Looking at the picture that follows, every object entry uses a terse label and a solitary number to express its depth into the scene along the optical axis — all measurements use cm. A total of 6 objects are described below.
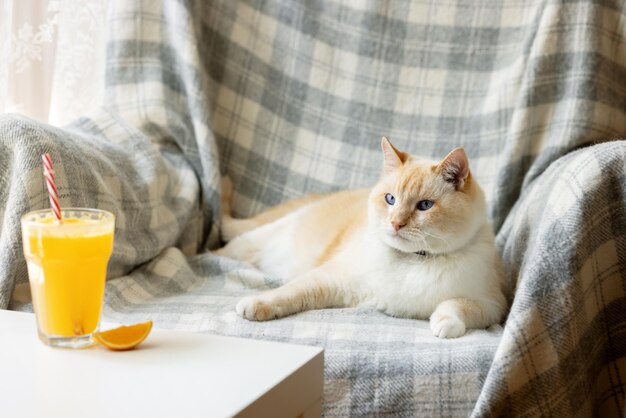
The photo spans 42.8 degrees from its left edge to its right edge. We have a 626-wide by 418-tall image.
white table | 75
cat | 145
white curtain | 185
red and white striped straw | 89
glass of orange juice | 88
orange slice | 90
